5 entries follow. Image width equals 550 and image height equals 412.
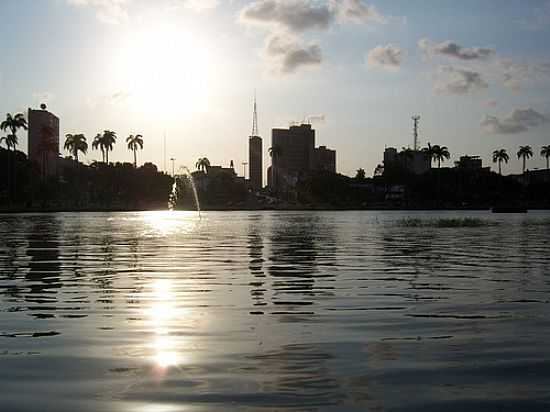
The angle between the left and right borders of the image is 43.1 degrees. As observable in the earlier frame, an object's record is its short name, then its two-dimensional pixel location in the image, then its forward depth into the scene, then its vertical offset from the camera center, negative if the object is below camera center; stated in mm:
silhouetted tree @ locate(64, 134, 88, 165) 181750 +15876
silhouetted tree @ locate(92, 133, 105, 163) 190088 +16731
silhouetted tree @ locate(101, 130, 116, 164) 189750 +17682
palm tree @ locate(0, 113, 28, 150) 156125 +18178
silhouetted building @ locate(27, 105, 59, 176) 173500 +15499
